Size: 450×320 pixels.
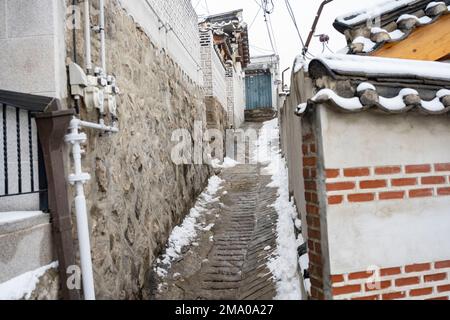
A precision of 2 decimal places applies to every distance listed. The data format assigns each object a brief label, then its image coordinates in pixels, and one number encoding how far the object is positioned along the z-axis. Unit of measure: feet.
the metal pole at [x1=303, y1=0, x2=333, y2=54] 18.12
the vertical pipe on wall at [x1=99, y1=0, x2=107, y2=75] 10.41
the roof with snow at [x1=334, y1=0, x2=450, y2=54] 11.81
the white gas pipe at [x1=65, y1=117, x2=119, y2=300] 8.05
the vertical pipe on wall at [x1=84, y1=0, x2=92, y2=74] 9.55
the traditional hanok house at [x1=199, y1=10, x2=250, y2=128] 36.47
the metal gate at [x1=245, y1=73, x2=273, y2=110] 72.54
